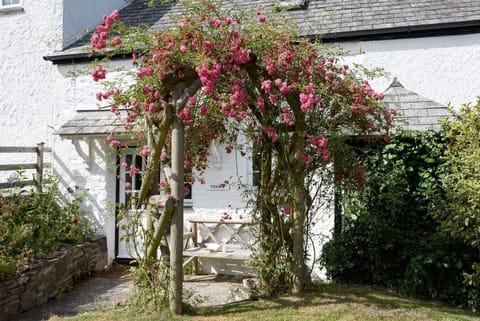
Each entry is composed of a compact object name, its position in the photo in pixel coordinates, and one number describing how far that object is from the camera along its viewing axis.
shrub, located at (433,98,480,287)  5.57
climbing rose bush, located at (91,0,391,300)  4.84
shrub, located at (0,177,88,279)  6.45
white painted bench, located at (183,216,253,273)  7.92
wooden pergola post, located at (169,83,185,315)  4.96
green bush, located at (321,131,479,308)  6.04
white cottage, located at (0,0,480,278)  7.75
